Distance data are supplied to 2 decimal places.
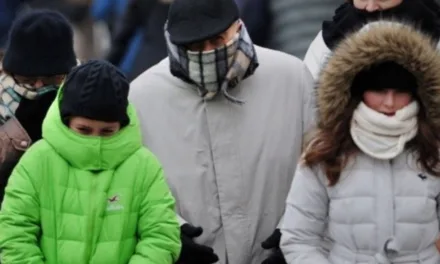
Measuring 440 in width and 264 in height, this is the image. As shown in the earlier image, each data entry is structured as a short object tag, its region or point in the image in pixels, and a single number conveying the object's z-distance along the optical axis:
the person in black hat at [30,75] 13.72
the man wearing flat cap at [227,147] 13.52
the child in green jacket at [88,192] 12.71
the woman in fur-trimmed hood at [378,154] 12.44
